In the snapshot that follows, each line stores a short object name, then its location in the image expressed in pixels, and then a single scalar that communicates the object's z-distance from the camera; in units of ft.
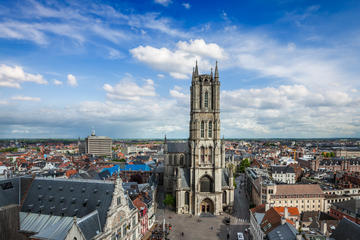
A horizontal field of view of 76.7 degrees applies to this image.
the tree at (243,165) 544.62
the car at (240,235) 186.24
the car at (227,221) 226.83
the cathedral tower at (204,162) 251.39
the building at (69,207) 128.88
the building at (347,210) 206.49
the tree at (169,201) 261.24
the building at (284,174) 378.94
